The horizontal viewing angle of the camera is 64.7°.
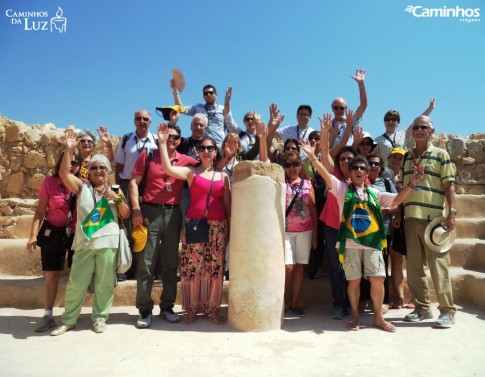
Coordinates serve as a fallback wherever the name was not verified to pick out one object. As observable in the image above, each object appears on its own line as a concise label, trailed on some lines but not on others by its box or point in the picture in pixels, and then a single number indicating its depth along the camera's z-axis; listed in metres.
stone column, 4.29
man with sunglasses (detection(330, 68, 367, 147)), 6.15
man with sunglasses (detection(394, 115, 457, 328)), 4.50
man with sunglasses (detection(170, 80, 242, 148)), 6.68
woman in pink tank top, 4.59
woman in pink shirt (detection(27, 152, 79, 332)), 4.61
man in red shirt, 4.54
